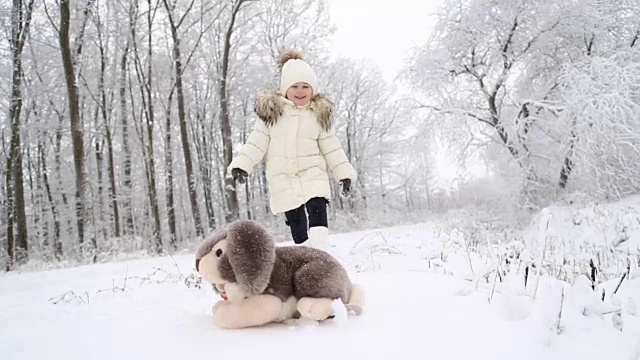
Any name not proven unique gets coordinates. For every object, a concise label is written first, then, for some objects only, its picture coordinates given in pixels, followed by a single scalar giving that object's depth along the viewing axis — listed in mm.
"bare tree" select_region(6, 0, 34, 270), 9508
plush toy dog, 1425
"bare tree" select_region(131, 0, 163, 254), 11062
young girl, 3113
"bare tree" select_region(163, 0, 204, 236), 11111
